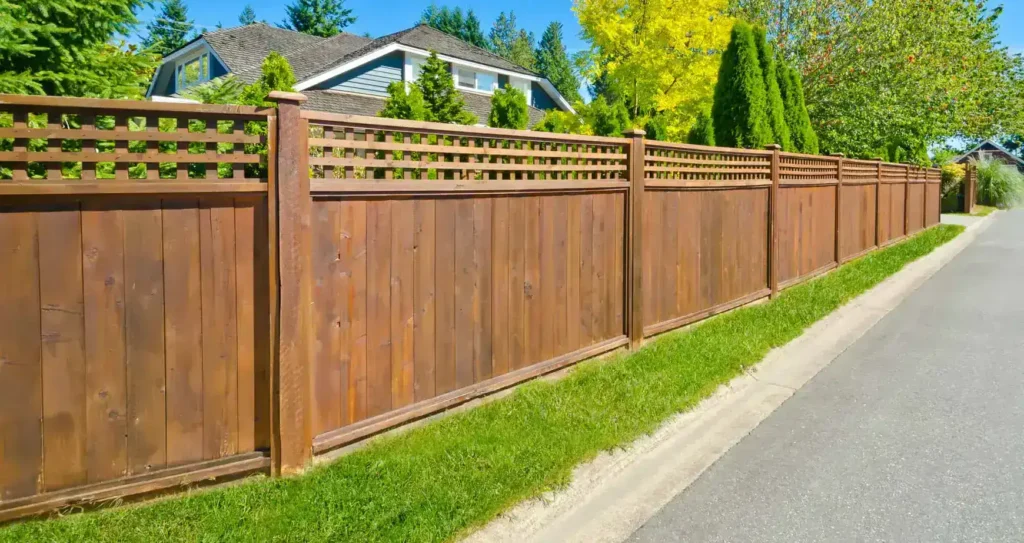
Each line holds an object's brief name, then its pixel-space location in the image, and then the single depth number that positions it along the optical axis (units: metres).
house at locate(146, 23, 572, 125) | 19.61
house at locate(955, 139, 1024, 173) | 57.72
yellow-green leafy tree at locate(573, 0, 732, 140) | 15.82
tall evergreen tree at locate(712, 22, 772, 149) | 11.60
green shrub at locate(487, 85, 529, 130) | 10.36
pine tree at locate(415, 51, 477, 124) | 11.20
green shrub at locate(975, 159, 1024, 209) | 32.12
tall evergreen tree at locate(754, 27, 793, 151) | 12.35
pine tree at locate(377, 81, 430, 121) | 8.74
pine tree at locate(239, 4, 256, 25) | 66.31
